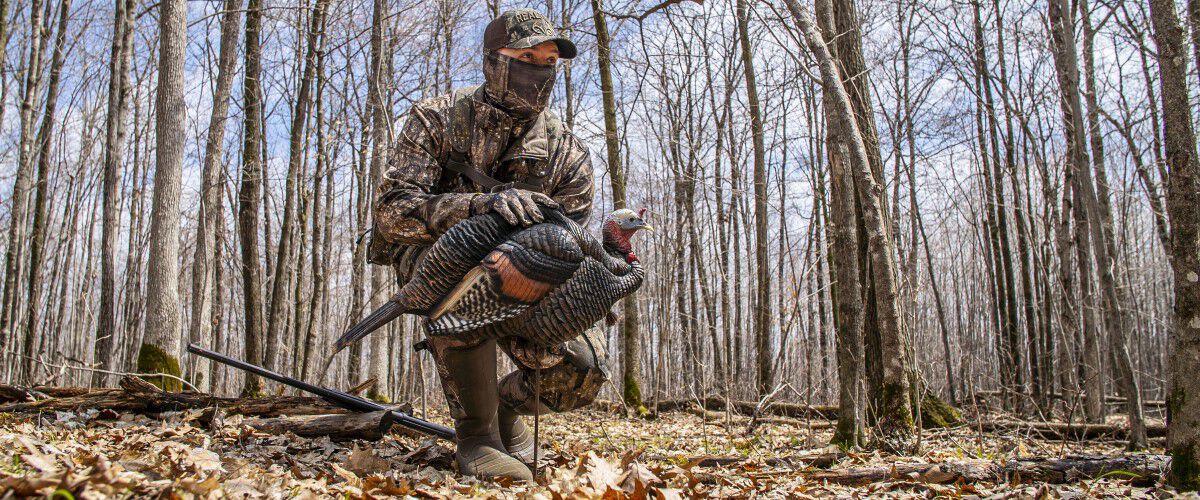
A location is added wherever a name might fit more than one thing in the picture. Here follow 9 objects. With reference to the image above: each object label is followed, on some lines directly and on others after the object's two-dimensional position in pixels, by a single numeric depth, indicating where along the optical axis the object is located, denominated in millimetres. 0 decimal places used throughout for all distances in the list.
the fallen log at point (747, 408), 8000
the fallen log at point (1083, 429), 5734
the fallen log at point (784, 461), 3121
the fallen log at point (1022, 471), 2582
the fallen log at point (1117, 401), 10289
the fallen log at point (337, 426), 3590
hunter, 2732
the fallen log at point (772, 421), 6888
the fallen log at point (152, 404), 3953
